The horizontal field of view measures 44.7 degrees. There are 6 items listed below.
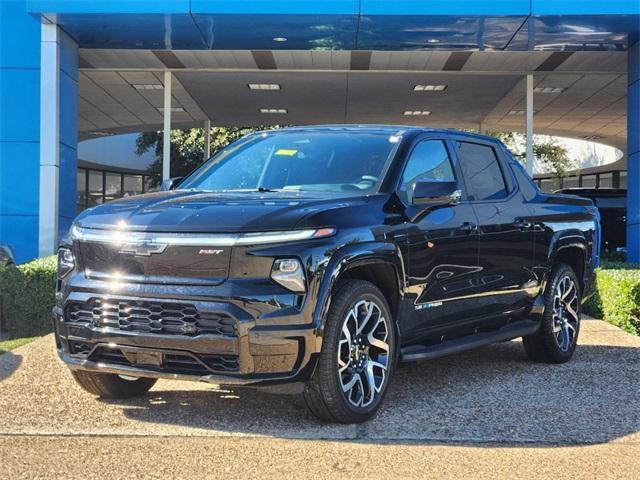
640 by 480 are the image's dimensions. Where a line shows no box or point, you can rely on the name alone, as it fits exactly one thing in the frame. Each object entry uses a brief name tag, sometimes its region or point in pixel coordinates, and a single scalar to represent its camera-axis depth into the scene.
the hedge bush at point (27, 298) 8.94
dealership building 11.80
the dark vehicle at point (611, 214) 19.67
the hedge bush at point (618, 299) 8.88
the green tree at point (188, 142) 30.23
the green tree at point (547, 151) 31.17
